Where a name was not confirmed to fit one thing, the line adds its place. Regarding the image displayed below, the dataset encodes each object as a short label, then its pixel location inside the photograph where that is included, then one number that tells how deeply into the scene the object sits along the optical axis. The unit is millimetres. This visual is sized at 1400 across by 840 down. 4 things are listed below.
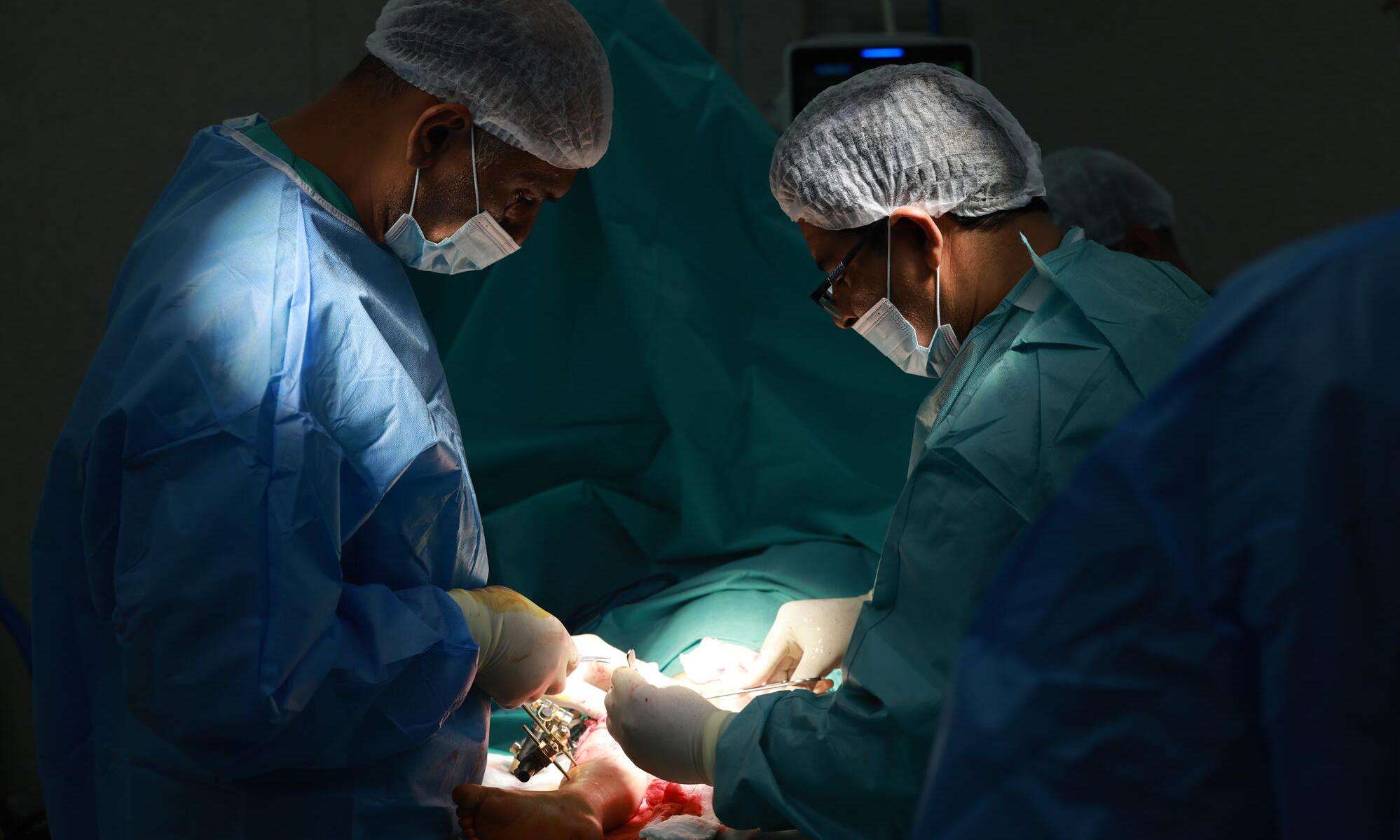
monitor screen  2949
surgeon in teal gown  1408
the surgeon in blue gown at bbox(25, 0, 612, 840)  1290
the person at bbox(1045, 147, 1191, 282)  3188
